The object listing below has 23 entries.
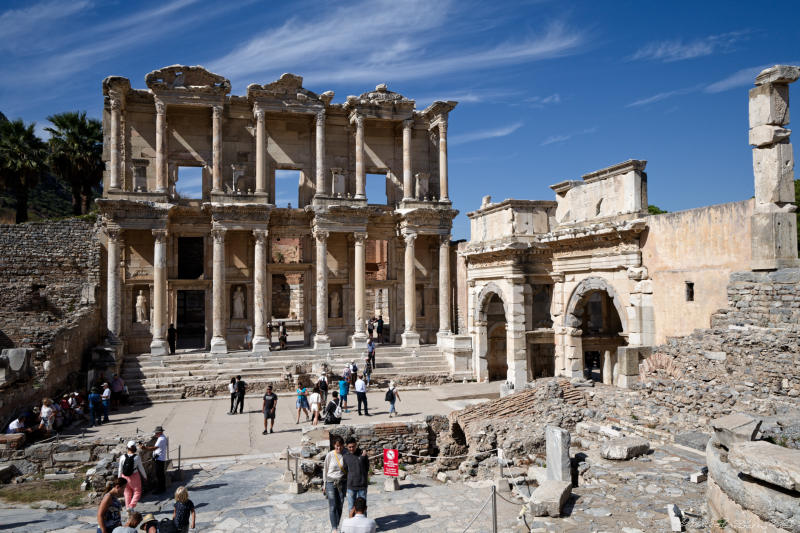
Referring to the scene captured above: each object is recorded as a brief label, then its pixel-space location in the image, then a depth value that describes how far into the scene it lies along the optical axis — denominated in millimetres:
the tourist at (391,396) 17844
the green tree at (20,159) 30875
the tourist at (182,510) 8117
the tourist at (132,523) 7109
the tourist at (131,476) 9969
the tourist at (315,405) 16859
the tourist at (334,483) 8883
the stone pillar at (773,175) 11234
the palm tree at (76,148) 31750
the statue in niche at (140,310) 26281
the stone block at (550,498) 8422
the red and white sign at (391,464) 11602
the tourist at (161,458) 11586
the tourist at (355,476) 8781
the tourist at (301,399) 17625
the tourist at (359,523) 6938
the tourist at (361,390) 18406
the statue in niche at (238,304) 27844
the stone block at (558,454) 9641
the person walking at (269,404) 16016
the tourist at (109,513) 8023
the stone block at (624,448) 10078
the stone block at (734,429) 7355
